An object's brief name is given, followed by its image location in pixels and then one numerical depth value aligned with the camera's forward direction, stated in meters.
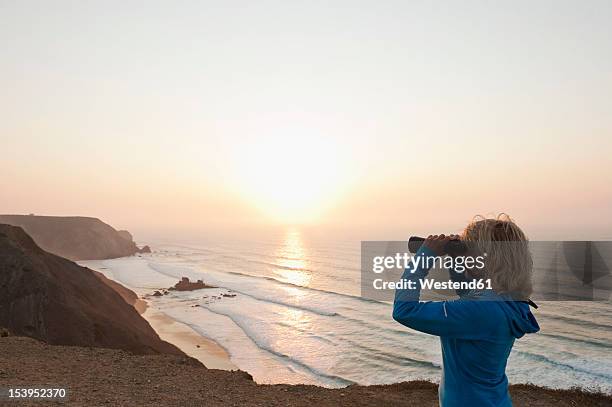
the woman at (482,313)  2.15
